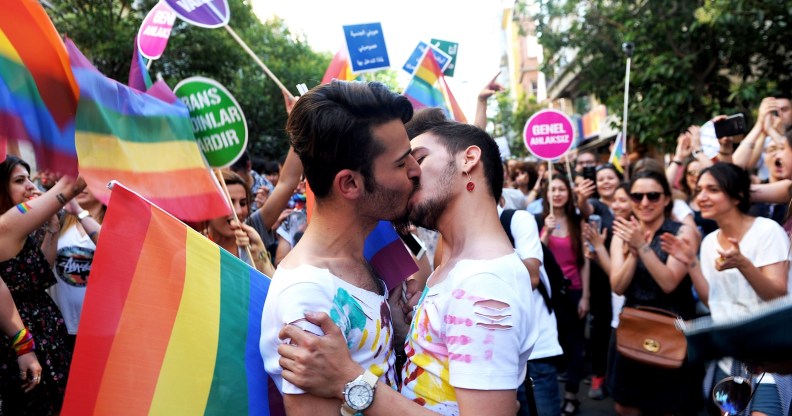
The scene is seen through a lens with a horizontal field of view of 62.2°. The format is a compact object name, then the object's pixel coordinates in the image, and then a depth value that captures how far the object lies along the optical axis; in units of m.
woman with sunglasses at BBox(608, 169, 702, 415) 4.04
